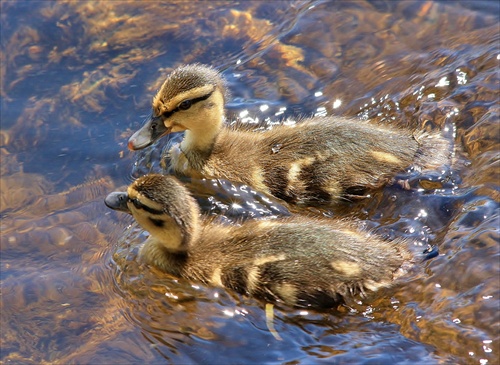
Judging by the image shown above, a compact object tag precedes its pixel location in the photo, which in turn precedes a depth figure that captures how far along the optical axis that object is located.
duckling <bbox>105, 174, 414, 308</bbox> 7.62
